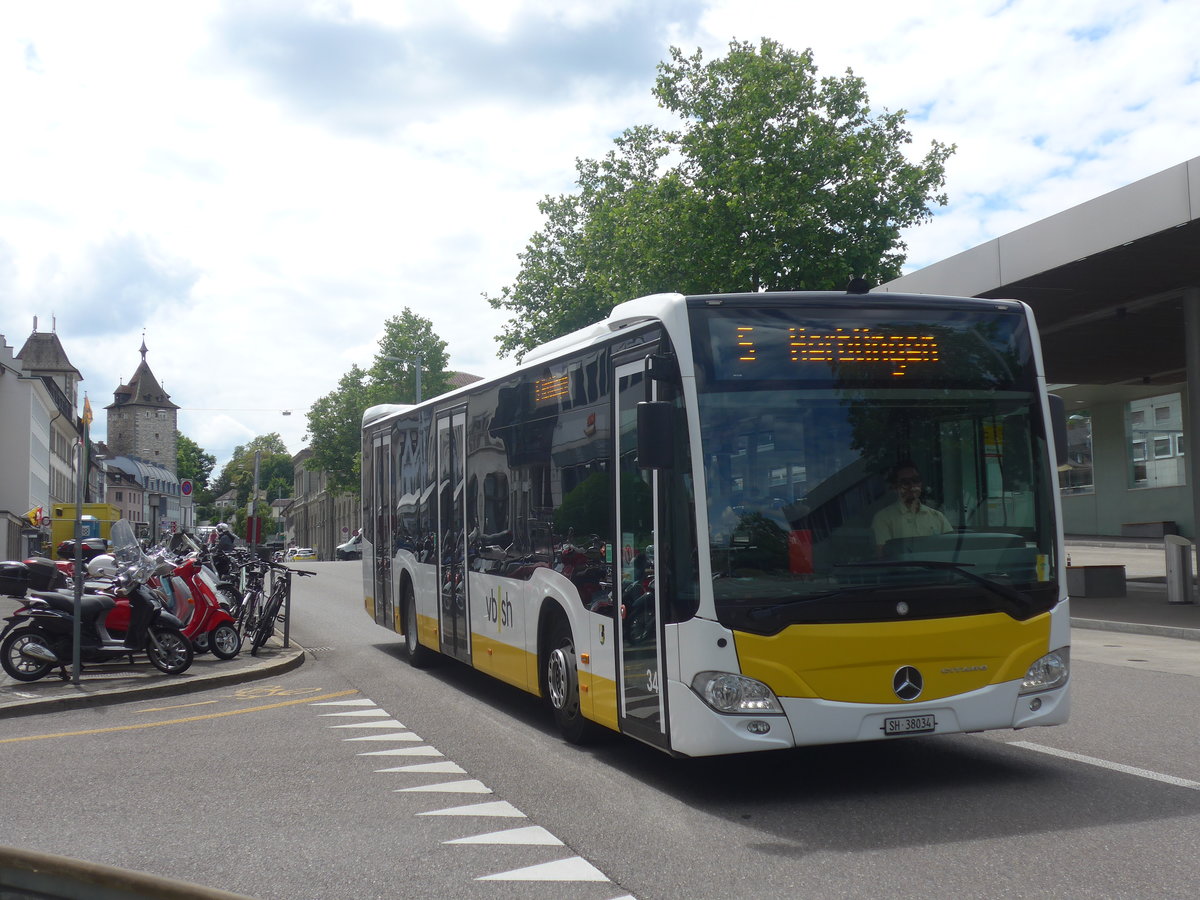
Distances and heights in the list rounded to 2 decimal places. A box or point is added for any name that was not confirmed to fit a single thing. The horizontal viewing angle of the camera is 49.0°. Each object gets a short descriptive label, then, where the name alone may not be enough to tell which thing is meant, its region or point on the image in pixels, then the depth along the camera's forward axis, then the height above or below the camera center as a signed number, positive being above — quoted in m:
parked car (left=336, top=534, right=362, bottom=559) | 75.81 +0.56
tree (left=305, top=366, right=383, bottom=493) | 94.81 +9.30
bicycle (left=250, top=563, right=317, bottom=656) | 15.83 -0.60
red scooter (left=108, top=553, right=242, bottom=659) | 15.01 -0.48
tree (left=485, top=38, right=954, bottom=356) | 38.12 +10.49
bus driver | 7.14 +0.13
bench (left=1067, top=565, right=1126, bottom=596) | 24.25 -0.92
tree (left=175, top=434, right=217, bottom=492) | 170.88 +13.60
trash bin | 21.86 -0.69
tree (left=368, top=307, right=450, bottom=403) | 76.88 +11.75
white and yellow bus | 6.94 +0.10
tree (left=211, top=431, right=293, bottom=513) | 168.75 +12.80
